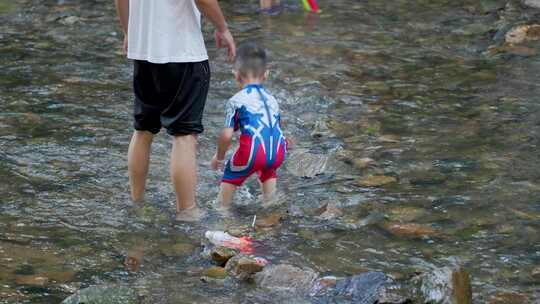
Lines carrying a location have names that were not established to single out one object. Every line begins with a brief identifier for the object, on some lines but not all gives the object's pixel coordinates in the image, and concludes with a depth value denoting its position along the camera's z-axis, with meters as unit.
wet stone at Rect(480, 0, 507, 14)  18.25
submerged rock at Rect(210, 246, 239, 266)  7.93
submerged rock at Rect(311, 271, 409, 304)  6.87
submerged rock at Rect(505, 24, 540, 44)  15.62
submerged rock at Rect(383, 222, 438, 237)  8.68
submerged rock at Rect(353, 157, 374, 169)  10.60
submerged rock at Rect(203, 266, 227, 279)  7.71
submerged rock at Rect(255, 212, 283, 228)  9.05
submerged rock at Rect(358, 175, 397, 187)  10.03
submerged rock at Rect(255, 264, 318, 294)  7.49
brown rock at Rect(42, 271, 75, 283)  7.61
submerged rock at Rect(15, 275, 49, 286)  7.50
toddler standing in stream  9.36
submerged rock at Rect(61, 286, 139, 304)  6.78
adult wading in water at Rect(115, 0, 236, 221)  8.51
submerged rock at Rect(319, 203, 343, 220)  9.15
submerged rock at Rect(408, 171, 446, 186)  9.98
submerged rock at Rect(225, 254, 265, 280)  7.63
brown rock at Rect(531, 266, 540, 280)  7.63
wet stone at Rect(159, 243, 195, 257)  8.34
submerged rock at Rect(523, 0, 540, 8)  17.92
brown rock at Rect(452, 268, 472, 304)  6.74
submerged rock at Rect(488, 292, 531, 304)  7.21
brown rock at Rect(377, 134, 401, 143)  11.40
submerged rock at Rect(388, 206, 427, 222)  9.05
